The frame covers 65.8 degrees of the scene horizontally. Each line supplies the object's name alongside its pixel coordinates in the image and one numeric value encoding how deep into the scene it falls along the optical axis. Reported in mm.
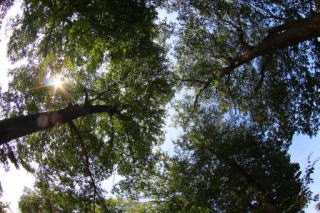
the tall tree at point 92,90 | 7899
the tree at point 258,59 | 9358
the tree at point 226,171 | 13842
